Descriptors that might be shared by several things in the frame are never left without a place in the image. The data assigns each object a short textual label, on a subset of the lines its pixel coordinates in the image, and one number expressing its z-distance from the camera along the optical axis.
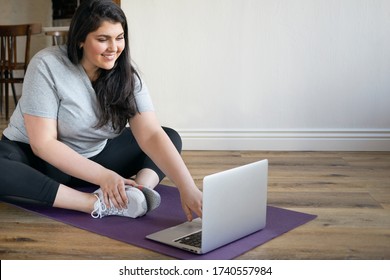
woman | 3.67
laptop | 3.27
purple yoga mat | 3.39
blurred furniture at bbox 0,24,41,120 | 6.96
